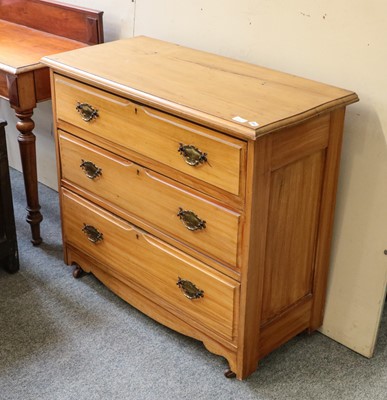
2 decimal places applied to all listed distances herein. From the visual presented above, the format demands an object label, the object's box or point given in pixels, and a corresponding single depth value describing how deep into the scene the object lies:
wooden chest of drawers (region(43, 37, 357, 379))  1.86
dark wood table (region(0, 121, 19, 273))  2.50
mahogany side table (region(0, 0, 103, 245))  2.47
